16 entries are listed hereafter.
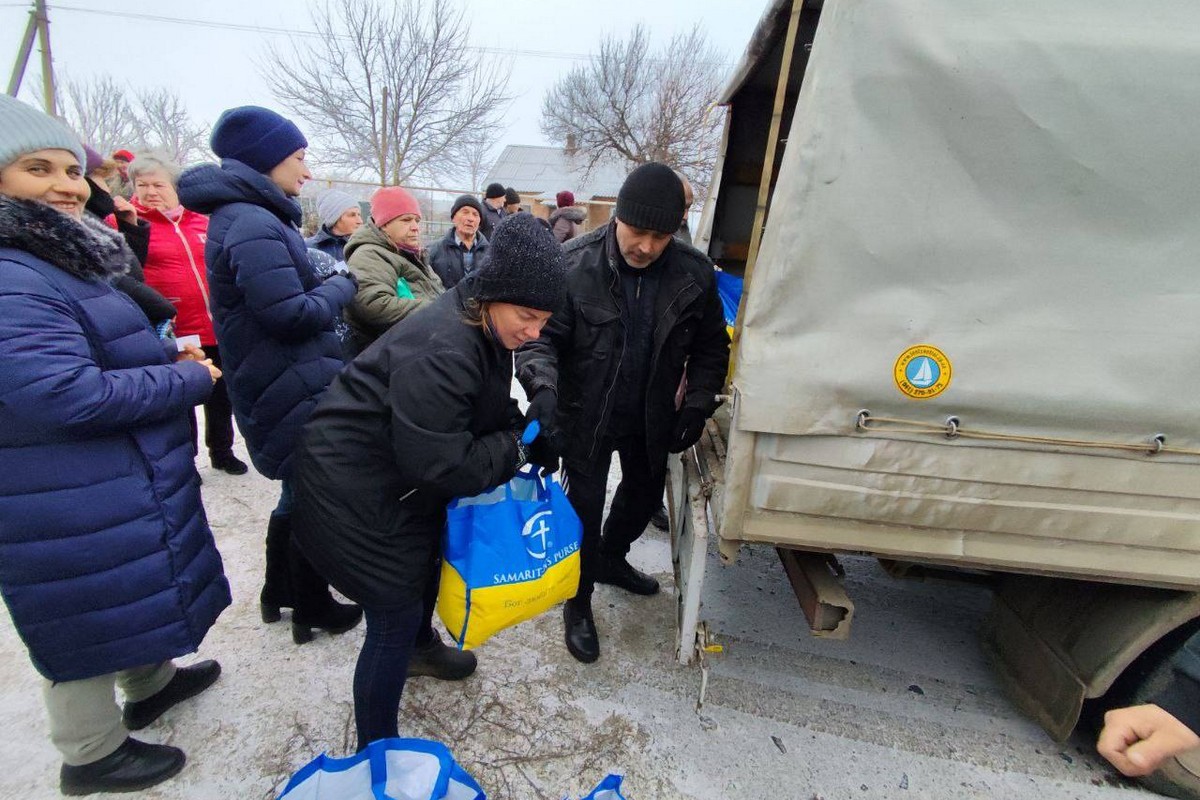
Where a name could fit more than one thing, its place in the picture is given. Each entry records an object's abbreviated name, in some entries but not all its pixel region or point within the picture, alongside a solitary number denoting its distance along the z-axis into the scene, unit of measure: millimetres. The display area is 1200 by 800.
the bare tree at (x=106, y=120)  30078
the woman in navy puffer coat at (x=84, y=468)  1431
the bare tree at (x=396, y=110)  16656
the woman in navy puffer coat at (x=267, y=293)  2053
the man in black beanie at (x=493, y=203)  7250
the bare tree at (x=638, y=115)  18984
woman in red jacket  3566
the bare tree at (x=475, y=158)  18250
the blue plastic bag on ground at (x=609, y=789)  1562
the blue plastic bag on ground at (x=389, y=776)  1471
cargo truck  1497
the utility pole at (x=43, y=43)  12648
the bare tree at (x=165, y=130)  30678
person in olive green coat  3254
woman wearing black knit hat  1523
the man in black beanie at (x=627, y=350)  2230
